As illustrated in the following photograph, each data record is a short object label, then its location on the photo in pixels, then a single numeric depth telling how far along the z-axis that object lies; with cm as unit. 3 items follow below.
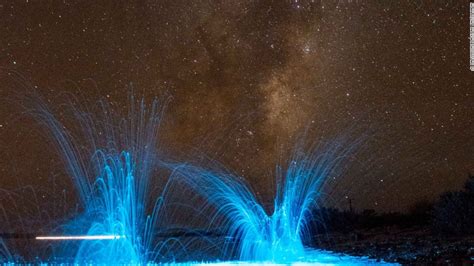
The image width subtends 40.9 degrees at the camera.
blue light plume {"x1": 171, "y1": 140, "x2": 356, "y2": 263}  2112
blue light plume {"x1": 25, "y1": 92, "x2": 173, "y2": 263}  2130
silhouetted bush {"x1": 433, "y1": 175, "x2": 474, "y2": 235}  2536
